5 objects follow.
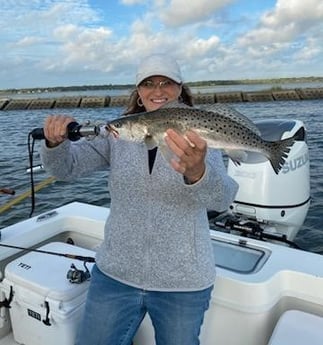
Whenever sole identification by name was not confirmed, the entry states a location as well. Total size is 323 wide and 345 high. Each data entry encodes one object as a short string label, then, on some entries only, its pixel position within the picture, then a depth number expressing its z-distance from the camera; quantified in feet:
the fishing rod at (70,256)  10.89
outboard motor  13.48
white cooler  9.66
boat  9.24
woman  7.20
